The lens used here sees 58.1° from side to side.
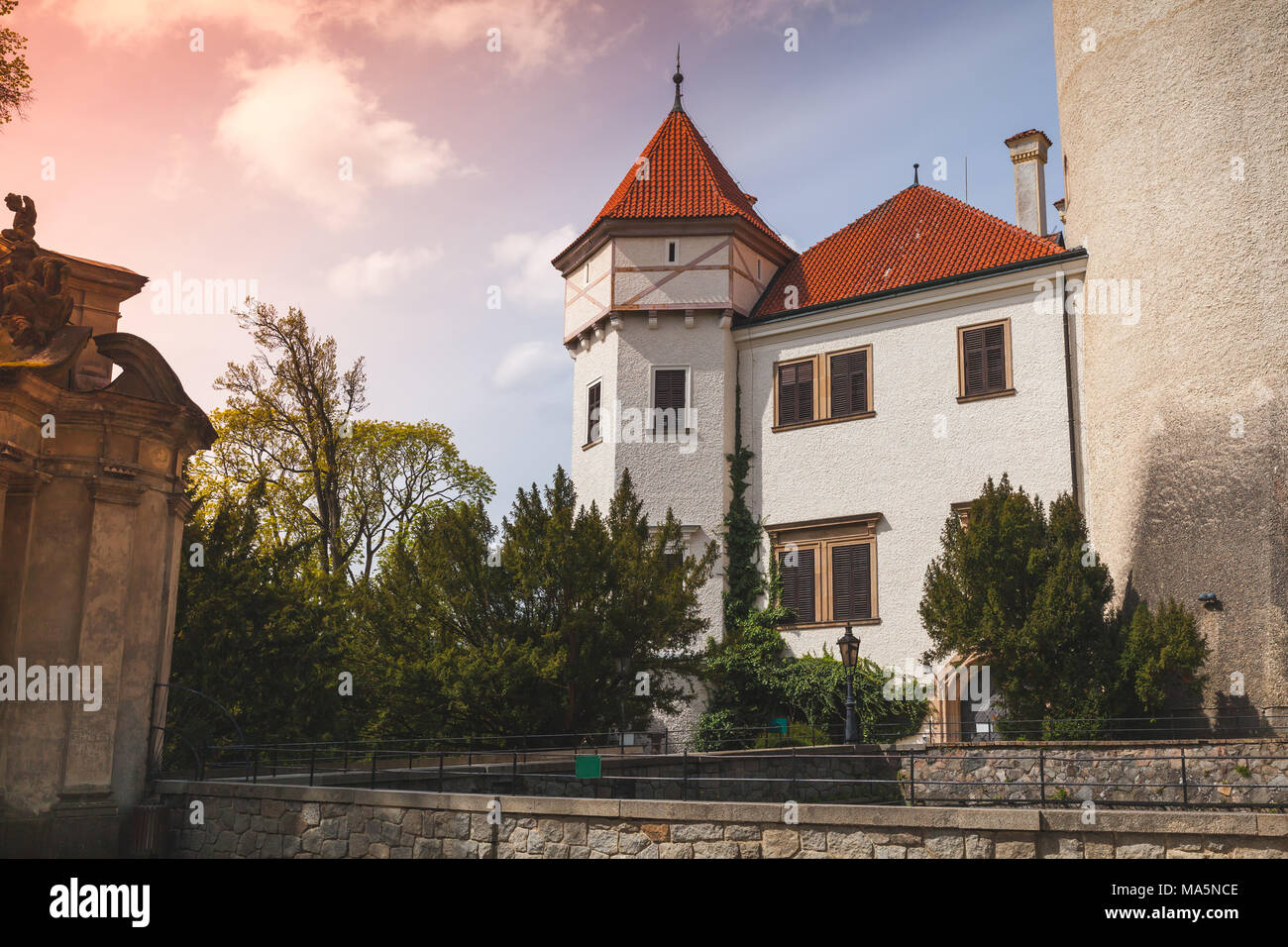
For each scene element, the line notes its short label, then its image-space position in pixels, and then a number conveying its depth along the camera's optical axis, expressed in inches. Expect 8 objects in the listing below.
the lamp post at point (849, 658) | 810.8
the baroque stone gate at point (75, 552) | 455.8
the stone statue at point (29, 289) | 471.8
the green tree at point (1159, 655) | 734.5
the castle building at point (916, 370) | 828.6
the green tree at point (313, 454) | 1342.3
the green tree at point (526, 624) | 720.3
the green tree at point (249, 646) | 668.7
